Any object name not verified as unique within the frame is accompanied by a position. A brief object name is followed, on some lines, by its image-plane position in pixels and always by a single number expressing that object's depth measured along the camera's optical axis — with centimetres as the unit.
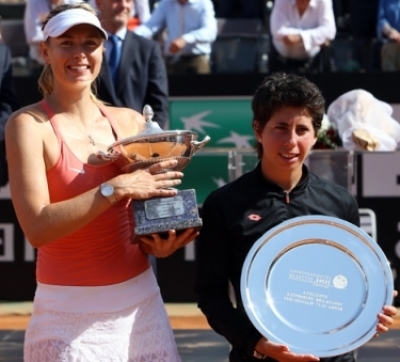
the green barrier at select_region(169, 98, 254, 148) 1263
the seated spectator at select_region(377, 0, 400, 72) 1352
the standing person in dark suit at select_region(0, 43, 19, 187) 1046
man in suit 1020
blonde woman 480
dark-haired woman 483
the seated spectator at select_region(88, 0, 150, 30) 1488
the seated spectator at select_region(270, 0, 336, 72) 1367
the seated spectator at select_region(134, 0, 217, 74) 1373
